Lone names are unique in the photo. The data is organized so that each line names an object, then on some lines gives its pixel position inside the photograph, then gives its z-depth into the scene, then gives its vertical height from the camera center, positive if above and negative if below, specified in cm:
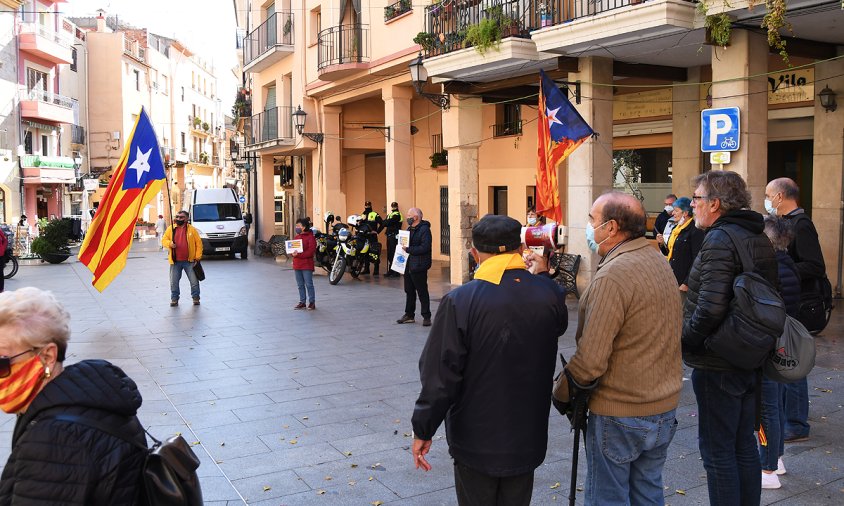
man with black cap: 336 -74
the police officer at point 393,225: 1914 -47
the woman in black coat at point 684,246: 879 -50
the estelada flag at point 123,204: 980 +6
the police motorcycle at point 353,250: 1822 -109
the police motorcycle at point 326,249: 2056 -112
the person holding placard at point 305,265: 1390 -104
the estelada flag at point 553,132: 1168 +109
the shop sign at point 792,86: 1365 +205
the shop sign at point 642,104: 1608 +211
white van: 2736 -48
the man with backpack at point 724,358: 398 -80
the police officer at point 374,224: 2017 -47
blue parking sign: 1116 +106
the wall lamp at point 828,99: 1301 +170
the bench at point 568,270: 1399 -118
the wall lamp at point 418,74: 1581 +266
